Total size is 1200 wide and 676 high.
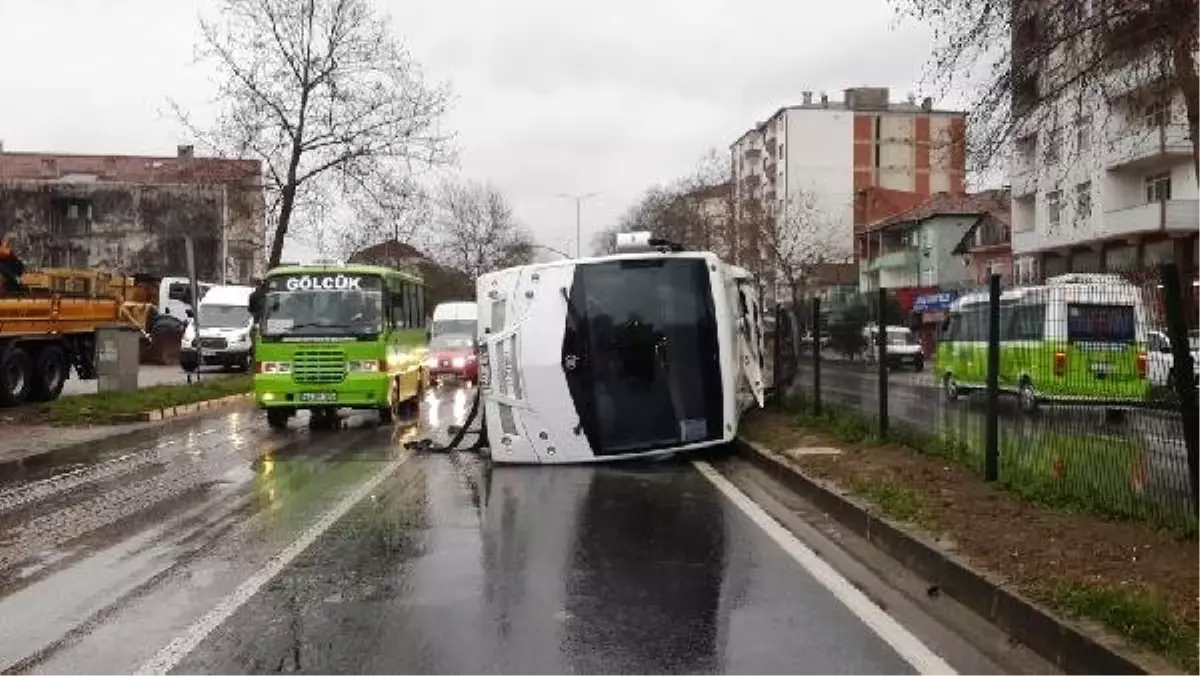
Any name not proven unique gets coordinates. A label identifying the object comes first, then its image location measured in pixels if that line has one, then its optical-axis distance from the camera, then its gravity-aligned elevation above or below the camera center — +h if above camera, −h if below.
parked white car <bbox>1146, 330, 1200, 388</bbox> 7.23 -0.28
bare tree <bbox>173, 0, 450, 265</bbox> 30.77 +5.56
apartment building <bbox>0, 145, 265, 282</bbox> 78.94 +7.30
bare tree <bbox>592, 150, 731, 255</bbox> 56.72 +5.91
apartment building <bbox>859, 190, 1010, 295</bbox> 62.34 +4.30
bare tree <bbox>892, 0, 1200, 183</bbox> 10.75 +2.54
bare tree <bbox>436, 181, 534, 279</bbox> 76.19 +5.53
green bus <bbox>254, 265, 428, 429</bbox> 18.11 -0.25
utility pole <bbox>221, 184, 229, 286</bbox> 62.66 +3.98
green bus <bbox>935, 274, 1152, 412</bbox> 8.15 -0.23
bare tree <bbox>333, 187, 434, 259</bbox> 33.28 +3.33
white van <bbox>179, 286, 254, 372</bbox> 36.72 -0.17
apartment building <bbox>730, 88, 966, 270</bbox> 95.31 +13.85
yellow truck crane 20.11 +0.00
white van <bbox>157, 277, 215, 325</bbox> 45.50 +1.24
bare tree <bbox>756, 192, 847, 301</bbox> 50.06 +4.03
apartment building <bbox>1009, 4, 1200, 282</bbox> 12.21 +2.56
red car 34.28 -1.02
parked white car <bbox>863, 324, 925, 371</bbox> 12.20 -0.34
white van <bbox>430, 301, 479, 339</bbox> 36.12 +0.15
